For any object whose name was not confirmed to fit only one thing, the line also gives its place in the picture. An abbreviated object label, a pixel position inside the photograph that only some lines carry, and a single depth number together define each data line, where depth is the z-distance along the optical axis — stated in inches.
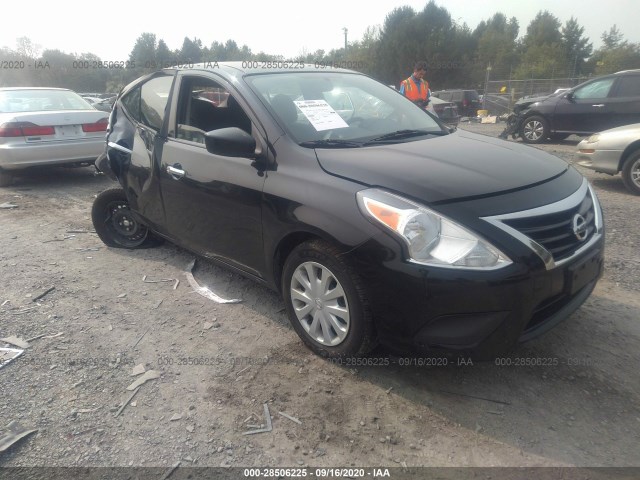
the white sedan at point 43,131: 274.2
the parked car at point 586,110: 386.3
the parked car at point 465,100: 898.7
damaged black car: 88.0
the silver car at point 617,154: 251.4
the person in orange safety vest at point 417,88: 337.4
